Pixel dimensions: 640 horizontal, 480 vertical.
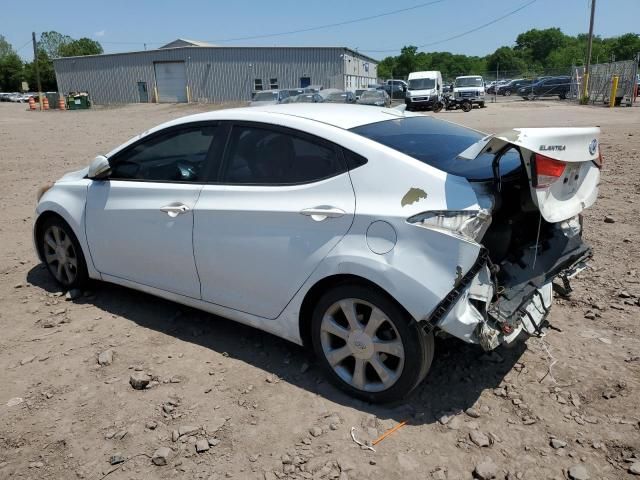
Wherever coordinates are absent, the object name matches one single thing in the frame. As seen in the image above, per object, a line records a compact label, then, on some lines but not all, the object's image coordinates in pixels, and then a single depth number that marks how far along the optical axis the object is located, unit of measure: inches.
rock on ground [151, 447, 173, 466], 107.8
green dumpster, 1982.0
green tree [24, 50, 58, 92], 3521.2
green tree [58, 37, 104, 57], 4261.8
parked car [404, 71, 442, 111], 1352.1
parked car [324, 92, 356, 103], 1173.0
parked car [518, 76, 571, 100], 1695.4
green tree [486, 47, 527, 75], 3719.7
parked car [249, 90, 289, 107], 1191.6
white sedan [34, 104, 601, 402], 107.3
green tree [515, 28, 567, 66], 4431.6
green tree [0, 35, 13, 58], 4662.9
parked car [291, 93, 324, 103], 1116.8
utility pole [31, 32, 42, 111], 2253.7
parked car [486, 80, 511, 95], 2003.9
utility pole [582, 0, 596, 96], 1398.3
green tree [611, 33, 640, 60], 3120.1
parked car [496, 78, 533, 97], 1967.3
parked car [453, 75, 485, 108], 1375.5
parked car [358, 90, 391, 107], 1217.3
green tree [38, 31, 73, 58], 4537.4
